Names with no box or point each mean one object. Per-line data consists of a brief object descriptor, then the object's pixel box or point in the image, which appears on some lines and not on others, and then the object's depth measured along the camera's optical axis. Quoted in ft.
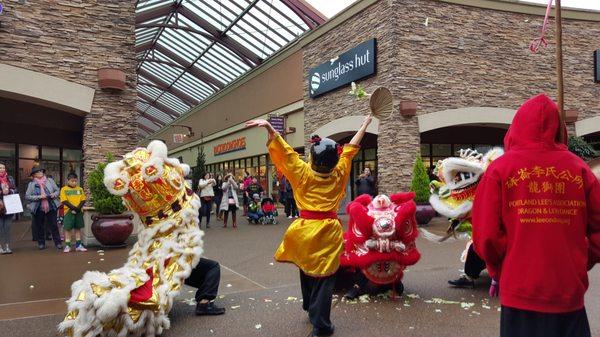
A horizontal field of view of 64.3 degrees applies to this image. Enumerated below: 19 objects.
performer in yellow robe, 13.18
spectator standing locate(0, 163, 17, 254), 27.27
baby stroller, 45.98
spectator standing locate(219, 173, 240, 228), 43.45
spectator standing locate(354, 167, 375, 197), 43.93
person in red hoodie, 7.73
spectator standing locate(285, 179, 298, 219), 50.05
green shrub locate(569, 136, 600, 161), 49.49
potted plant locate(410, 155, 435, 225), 39.34
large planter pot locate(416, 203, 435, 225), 39.17
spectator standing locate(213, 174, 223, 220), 52.34
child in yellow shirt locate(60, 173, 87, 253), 28.37
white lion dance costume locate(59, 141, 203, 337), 12.01
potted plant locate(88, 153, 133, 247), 29.09
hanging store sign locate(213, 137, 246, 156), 85.66
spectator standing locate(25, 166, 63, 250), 29.09
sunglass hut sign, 48.52
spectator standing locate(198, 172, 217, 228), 40.81
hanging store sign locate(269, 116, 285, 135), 66.23
